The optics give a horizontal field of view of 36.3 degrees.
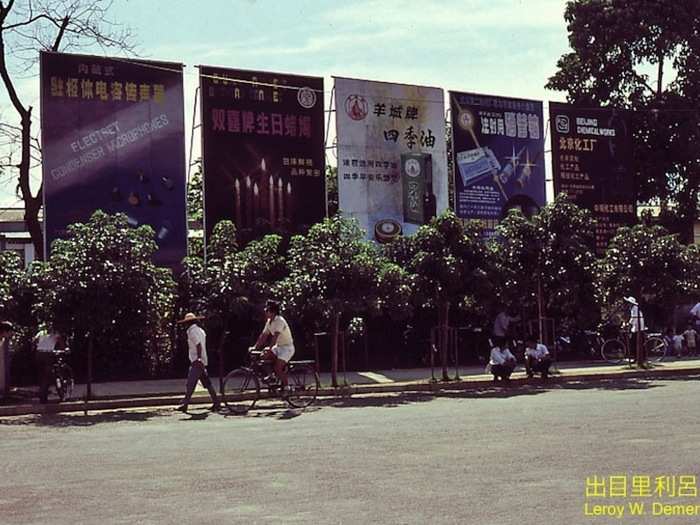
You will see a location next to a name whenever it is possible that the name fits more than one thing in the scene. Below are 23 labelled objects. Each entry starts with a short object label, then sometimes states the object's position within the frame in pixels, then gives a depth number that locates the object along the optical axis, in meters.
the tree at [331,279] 21.62
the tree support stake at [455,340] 22.93
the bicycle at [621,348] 28.81
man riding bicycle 17.95
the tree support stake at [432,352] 22.62
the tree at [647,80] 35.75
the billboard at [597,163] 31.91
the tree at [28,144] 28.52
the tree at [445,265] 23.17
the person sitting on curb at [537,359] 22.95
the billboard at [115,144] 24.33
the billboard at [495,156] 30.19
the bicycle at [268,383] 17.98
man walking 17.70
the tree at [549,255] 25.39
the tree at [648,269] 25.41
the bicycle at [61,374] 19.77
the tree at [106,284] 19.19
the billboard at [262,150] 26.44
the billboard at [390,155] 28.41
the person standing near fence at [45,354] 19.39
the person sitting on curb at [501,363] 22.27
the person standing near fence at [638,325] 25.39
